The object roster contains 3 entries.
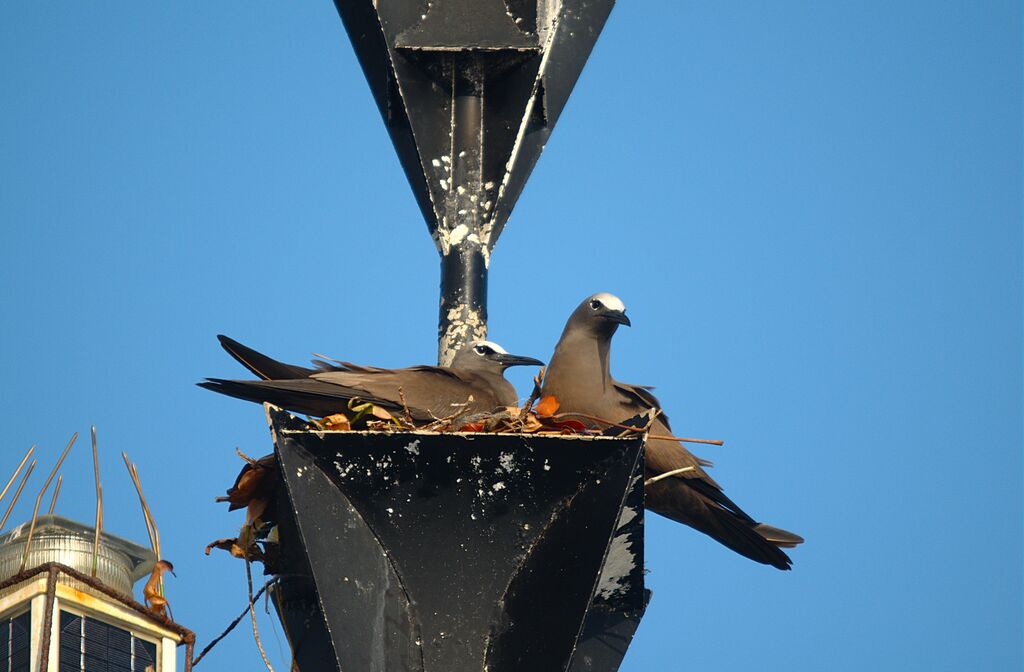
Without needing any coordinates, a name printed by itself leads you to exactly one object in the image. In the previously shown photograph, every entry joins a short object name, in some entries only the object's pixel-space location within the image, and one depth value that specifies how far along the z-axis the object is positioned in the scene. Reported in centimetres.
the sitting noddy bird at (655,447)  1652
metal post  1672
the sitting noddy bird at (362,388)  1475
